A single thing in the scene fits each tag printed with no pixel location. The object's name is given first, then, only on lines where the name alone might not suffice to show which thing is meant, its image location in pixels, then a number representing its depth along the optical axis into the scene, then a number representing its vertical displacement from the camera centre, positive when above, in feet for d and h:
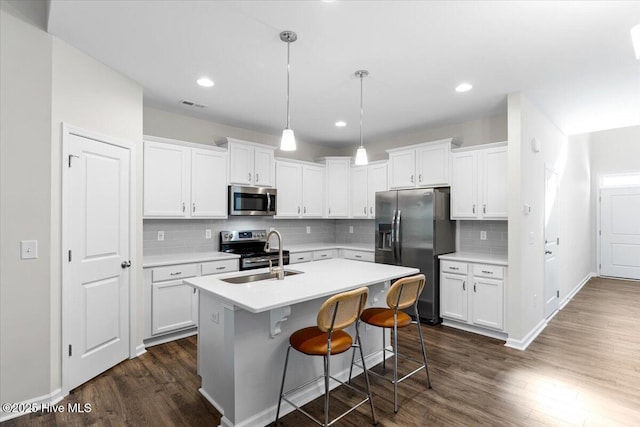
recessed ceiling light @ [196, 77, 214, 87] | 10.34 +4.38
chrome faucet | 8.39 -1.44
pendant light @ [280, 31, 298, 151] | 7.80 +1.98
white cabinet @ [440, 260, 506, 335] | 12.16 -3.15
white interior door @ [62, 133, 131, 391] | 8.42 -1.14
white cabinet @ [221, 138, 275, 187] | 14.53 +2.48
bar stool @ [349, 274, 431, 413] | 7.94 -2.38
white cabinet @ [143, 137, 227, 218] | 12.08 +1.45
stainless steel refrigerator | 13.75 -0.85
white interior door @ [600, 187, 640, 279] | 22.31 -1.20
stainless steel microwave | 14.40 +0.72
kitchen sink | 8.36 -1.64
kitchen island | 6.82 -2.78
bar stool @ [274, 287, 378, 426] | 6.51 -2.68
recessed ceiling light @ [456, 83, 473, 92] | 10.69 +4.33
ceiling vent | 12.30 +4.37
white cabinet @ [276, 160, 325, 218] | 16.69 +1.46
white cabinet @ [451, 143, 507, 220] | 12.79 +1.35
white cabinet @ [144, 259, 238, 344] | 11.31 -3.09
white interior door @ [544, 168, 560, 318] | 13.92 -1.21
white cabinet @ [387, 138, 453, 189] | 14.48 +2.41
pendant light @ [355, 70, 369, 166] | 9.85 +1.94
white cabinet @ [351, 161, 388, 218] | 17.24 +1.62
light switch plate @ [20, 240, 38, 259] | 7.60 -0.77
